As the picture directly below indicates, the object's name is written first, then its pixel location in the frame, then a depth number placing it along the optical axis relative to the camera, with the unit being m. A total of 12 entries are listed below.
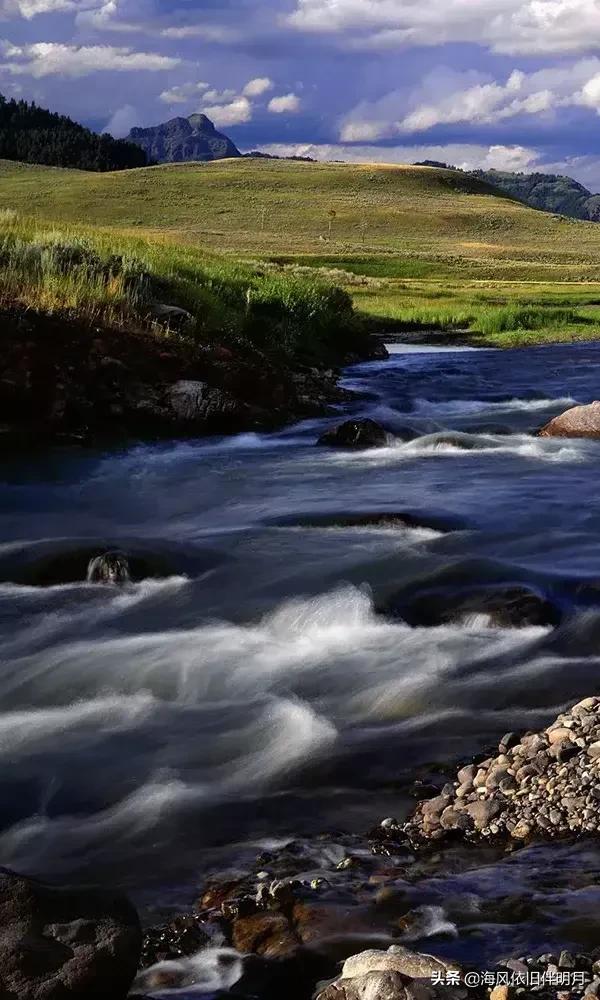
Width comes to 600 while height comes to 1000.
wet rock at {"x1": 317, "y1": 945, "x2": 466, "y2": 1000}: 4.56
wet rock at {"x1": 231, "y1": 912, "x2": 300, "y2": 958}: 5.32
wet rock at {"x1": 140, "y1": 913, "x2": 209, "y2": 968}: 5.41
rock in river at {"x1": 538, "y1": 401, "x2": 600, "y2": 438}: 20.38
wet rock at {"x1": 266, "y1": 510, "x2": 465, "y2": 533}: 14.03
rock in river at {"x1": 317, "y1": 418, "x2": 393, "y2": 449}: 19.64
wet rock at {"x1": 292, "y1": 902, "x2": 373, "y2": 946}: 5.36
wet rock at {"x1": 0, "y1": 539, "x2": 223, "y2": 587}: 12.15
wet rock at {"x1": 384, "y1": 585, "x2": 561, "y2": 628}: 10.45
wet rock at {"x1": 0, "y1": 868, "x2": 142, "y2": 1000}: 4.70
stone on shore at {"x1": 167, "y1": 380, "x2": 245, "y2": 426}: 19.53
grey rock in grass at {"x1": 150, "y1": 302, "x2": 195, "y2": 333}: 21.66
